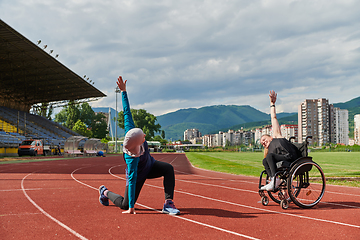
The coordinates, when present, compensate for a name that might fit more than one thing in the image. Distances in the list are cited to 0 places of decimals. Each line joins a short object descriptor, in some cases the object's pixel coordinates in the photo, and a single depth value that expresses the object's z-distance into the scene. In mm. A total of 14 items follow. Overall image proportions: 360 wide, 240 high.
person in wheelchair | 5242
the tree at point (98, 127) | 93250
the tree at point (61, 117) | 104375
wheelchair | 5051
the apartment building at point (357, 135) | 180500
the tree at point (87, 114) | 92000
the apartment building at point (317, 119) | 173500
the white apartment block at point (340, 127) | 177625
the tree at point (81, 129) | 74631
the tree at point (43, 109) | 61428
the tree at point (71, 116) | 88562
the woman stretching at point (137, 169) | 4453
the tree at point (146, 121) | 106438
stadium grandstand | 32294
